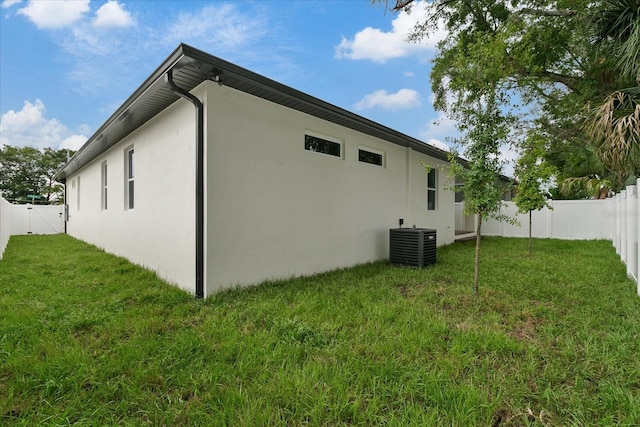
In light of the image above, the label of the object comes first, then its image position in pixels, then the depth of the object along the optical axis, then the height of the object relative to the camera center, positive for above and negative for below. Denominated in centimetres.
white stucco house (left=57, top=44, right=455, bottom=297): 424 +57
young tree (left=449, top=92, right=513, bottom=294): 434 +81
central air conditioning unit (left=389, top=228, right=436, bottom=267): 651 -79
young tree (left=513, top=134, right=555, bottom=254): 519 +69
